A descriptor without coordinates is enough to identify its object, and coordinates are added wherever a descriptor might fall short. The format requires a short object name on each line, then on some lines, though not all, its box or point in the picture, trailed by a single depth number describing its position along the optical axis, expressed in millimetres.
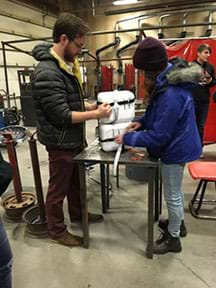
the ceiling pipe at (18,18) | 7202
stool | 2174
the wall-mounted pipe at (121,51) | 9078
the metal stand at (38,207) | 2100
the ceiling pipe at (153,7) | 7766
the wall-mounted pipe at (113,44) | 9211
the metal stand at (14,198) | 2334
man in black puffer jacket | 1681
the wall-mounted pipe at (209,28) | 7874
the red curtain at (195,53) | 3732
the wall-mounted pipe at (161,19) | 8233
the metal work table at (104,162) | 1663
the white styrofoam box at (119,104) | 1749
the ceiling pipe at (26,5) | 7602
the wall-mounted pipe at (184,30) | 7993
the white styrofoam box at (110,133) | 1785
